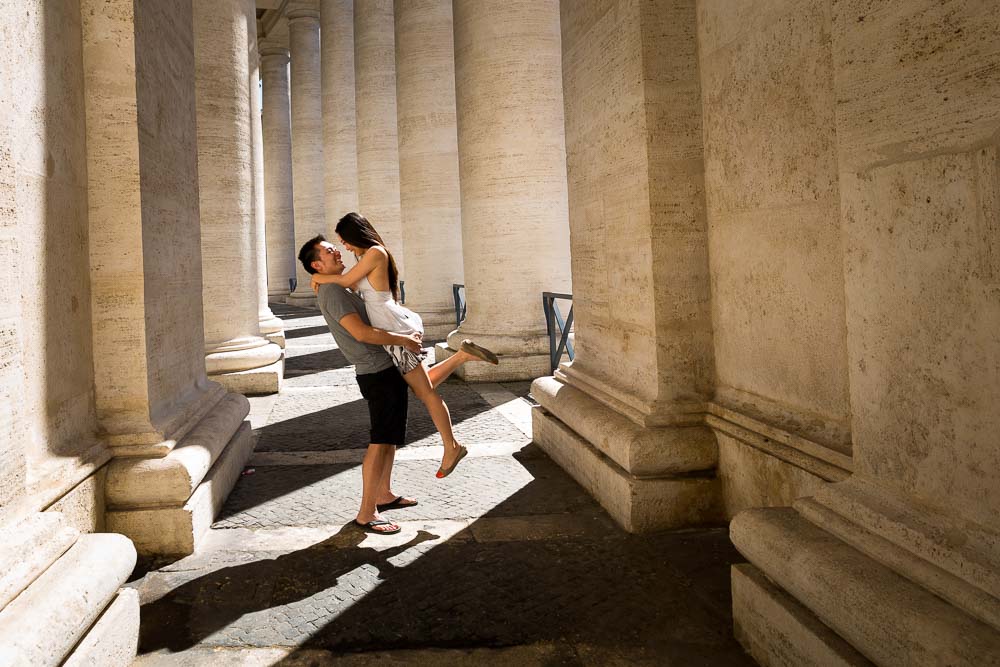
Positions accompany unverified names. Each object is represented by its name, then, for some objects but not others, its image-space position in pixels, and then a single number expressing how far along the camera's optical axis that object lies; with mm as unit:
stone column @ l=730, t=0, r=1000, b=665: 2936
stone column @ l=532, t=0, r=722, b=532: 5805
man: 6004
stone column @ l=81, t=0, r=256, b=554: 5527
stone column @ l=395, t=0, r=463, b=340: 18422
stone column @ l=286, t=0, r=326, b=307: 35062
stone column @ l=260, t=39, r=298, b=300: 39438
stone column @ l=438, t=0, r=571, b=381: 12812
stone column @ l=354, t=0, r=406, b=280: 23578
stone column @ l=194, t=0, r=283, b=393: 12781
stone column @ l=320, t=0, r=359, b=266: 27922
